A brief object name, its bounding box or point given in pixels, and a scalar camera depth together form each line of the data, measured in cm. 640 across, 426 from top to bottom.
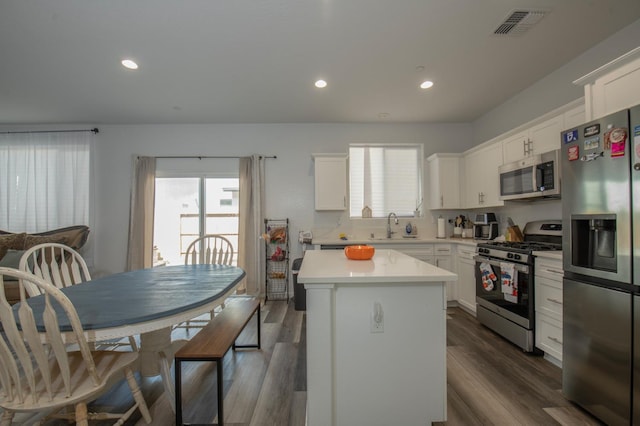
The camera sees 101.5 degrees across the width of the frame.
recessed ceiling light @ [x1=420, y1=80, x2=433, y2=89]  303
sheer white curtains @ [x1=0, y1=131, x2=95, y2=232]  411
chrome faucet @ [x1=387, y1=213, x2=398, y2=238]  418
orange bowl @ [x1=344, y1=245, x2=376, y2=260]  197
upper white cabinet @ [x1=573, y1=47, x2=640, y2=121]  153
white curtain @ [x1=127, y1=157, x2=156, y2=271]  412
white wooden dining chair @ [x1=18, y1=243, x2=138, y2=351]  176
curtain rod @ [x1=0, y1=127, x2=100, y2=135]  414
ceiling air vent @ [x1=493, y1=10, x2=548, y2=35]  202
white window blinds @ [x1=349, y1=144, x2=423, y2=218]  437
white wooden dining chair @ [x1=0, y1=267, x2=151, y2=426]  109
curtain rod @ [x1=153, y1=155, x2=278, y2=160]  429
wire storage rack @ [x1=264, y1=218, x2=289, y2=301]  404
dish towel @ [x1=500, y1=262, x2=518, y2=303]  244
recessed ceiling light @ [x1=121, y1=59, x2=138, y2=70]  261
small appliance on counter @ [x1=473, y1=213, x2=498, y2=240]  346
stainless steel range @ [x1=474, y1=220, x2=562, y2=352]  233
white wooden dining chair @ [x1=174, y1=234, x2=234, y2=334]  274
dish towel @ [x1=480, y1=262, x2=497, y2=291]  273
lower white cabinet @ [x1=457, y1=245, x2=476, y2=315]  320
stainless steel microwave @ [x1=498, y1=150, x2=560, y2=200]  243
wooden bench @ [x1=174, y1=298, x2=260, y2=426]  142
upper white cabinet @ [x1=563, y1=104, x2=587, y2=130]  216
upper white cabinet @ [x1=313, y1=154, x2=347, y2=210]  402
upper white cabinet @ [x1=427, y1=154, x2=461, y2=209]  401
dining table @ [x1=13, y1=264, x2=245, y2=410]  124
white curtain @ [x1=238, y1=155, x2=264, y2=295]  410
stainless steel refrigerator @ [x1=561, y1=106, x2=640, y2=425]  139
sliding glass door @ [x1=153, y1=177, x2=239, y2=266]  431
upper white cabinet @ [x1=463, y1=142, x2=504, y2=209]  328
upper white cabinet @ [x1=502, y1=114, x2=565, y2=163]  244
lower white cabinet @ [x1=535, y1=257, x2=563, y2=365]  210
